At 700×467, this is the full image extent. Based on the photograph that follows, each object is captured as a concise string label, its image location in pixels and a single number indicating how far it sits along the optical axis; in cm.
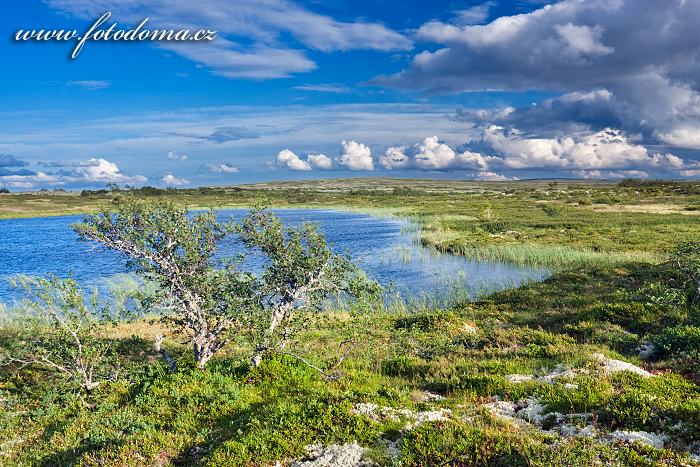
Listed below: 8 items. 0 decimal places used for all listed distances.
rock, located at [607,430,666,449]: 905
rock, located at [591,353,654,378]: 1334
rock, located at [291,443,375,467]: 918
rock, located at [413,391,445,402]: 1273
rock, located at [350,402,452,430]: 1060
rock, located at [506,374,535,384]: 1366
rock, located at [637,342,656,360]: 1712
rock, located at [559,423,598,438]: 957
